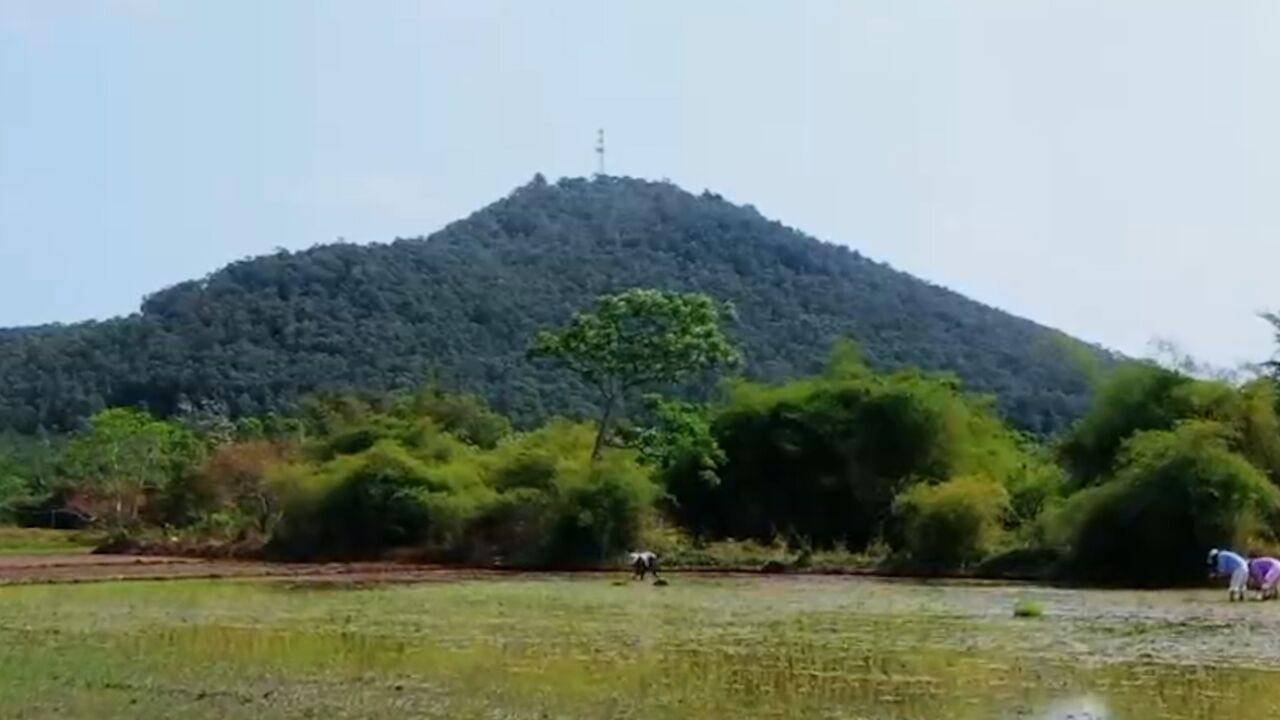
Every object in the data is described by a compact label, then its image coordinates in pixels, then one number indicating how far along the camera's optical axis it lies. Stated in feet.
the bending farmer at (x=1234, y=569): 81.30
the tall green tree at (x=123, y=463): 171.73
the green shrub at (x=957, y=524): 110.32
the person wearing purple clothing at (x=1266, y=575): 82.12
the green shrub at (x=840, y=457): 126.52
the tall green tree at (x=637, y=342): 159.02
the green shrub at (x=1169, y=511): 95.55
